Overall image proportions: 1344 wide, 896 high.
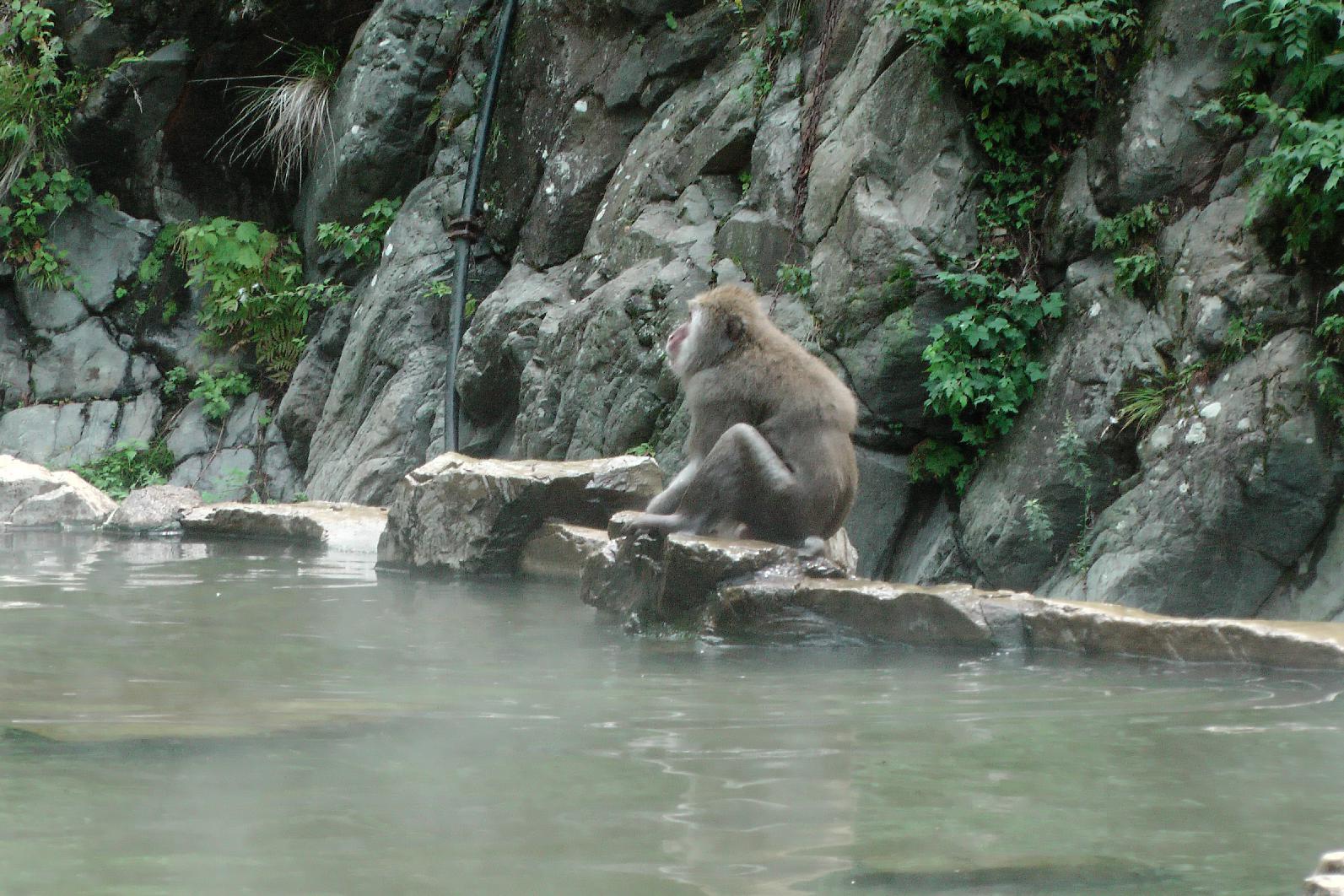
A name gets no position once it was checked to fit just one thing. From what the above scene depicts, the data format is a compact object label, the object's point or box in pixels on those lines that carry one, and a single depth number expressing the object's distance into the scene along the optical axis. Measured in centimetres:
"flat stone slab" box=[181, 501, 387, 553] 1678
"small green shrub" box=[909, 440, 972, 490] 1595
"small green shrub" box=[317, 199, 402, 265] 2616
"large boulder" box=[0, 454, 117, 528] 1945
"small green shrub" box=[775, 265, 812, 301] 1736
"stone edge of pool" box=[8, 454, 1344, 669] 896
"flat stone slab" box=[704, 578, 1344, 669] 845
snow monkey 1116
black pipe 2267
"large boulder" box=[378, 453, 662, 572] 1427
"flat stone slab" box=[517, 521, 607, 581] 1372
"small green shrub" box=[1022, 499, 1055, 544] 1479
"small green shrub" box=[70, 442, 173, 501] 2692
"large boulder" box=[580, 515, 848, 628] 1033
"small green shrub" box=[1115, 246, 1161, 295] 1471
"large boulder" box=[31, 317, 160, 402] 2830
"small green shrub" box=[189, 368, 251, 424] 2747
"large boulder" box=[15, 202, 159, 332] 2891
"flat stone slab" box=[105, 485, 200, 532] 1861
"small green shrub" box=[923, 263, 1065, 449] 1534
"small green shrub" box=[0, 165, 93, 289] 2866
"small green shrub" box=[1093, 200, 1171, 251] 1502
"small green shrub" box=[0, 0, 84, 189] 2827
